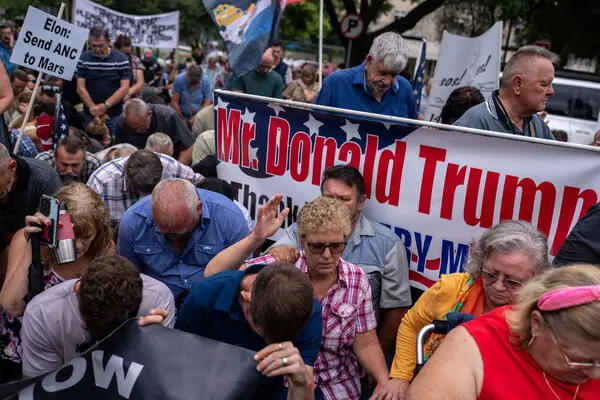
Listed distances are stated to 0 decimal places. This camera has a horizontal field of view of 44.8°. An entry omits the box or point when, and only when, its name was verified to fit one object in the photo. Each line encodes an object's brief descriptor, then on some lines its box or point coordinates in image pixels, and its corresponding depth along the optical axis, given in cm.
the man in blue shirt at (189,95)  1130
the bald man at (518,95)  419
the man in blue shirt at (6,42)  1013
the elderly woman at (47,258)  327
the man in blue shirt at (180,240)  398
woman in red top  215
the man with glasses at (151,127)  685
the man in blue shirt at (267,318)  243
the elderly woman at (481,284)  293
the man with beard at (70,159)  546
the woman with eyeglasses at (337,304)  328
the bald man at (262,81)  814
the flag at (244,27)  598
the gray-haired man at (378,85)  475
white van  1375
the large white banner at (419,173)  358
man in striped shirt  864
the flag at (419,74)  873
